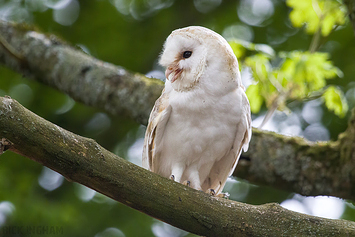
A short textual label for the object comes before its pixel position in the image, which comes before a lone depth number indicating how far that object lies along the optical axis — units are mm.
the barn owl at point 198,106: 6039
